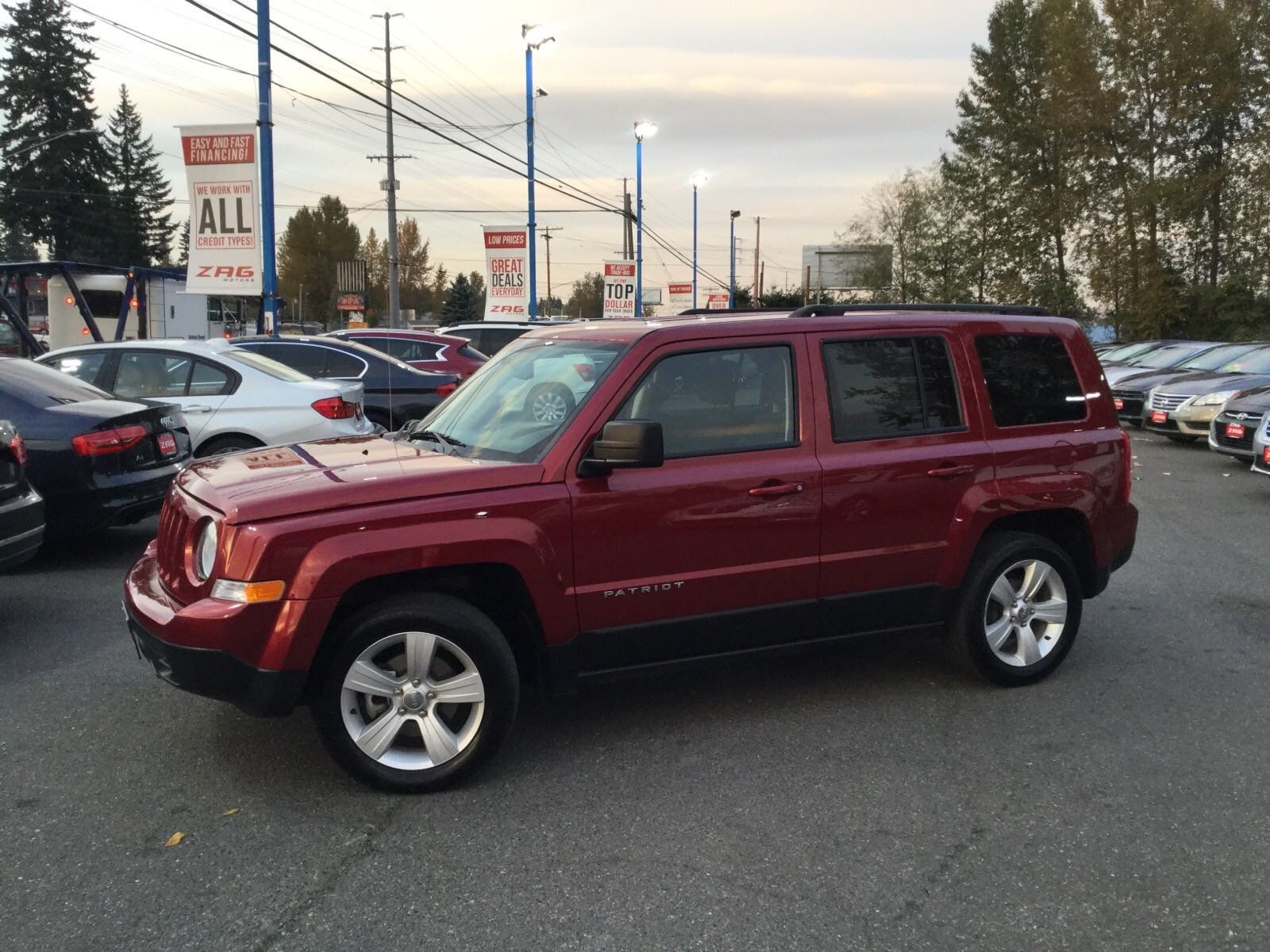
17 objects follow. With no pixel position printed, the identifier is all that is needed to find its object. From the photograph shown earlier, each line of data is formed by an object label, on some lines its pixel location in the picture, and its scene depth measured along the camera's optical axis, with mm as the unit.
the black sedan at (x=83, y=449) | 7340
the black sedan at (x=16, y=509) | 5961
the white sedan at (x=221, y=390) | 9531
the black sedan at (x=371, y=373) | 12281
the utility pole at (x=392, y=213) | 34062
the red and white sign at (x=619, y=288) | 34719
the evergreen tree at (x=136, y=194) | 62531
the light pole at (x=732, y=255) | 63681
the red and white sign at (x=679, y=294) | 51688
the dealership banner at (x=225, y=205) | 15281
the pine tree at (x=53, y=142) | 59000
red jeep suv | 3922
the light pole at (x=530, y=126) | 29688
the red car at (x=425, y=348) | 14406
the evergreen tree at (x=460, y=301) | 79400
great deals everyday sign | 28625
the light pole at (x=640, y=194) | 39469
